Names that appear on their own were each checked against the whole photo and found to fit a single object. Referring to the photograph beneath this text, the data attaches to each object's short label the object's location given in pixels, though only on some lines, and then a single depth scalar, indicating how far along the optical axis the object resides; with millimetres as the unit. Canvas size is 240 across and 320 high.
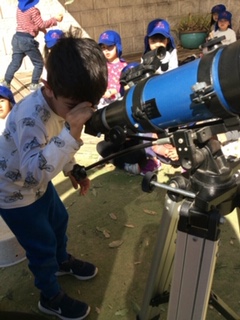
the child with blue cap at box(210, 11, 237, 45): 5098
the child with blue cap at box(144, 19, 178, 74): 3066
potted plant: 7691
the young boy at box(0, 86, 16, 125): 2483
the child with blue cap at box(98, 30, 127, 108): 3230
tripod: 967
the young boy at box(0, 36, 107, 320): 1216
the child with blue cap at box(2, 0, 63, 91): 5117
